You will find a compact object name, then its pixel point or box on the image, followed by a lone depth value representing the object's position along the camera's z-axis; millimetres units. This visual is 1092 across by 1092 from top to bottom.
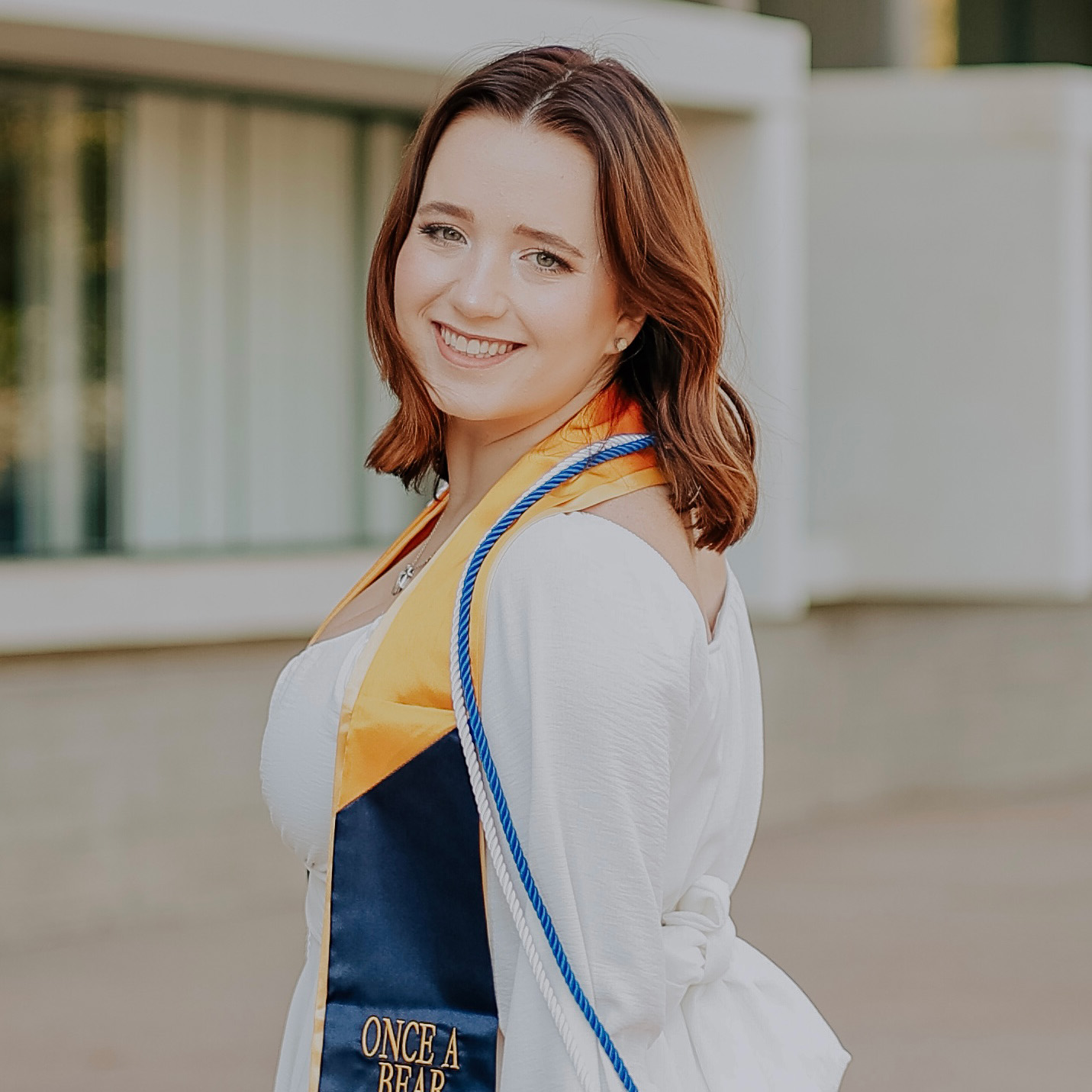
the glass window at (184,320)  7582
